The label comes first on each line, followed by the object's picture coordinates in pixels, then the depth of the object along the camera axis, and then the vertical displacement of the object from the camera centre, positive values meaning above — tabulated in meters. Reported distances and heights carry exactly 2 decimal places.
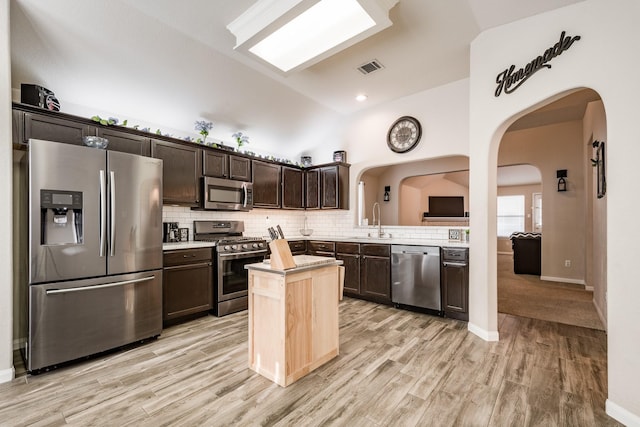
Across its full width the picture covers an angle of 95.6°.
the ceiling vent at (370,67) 3.70 +1.91
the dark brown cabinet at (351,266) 4.52 -0.83
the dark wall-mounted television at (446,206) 7.98 +0.19
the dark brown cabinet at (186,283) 3.30 -0.83
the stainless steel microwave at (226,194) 4.05 +0.28
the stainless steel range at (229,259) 3.75 -0.64
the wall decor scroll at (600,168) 3.31 +0.54
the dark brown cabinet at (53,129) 2.63 +0.81
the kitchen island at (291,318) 2.18 -0.84
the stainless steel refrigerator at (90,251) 2.34 -0.34
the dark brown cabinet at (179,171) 3.61 +0.55
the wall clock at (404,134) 4.47 +1.25
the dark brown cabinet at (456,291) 3.51 -0.96
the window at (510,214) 10.51 -0.05
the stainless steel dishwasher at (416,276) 3.71 -0.85
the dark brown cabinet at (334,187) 5.16 +0.47
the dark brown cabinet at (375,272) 4.18 -0.88
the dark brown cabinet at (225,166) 4.07 +0.71
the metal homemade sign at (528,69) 2.39 +1.34
